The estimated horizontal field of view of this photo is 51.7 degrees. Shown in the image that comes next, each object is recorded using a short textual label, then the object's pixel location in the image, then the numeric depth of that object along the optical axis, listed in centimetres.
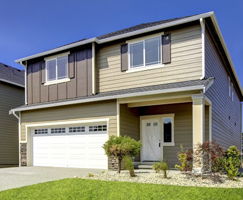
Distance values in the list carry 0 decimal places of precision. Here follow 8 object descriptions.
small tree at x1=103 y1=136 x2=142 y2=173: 839
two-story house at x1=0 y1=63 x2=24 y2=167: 1556
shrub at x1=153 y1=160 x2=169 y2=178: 729
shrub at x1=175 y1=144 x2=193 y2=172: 741
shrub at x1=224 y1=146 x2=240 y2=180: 721
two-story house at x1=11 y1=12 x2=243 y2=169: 959
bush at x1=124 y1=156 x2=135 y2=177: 753
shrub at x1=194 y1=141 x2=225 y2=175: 706
